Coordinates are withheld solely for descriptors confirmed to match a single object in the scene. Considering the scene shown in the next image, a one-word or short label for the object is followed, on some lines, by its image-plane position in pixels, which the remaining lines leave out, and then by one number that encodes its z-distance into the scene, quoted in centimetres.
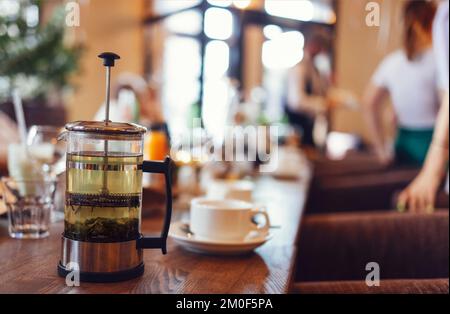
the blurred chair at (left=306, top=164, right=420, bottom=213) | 262
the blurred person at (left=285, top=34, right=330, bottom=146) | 529
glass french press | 83
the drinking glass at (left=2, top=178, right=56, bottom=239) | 111
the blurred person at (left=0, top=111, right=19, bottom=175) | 227
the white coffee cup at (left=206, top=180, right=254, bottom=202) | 154
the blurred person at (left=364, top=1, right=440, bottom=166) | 269
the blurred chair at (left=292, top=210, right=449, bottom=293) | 147
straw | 141
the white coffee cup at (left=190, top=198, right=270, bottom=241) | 106
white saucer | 102
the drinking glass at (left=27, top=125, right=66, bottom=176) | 158
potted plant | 438
